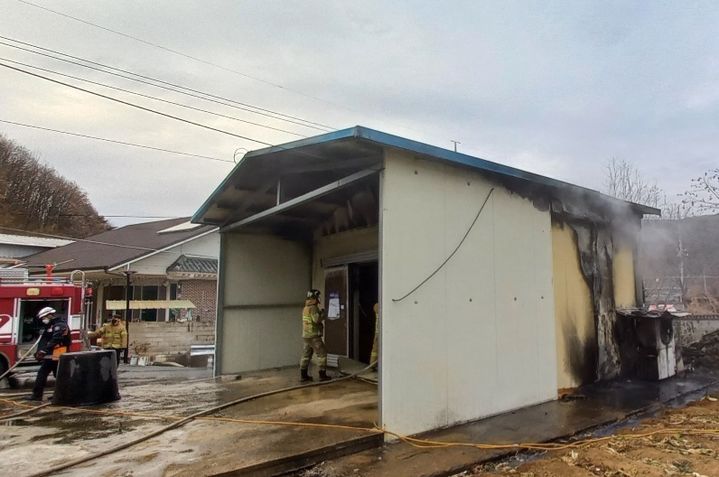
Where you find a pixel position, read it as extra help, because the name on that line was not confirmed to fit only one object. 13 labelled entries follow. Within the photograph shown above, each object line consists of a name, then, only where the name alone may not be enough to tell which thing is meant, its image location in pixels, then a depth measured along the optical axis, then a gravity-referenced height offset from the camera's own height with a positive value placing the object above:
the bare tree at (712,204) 16.08 +3.11
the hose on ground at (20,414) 6.23 -1.67
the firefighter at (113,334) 12.64 -1.17
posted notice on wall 10.05 -0.36
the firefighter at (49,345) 7.72 -0.90
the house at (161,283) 17.41 +0.32
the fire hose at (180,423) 4.36 -1.60
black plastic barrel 7.06 -1.32
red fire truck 10.13 -0.34
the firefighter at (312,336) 8.48 -0.81
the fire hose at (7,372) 9.19 -1.57
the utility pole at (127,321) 14.36 -0.97
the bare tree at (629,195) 22.37 +4.47
